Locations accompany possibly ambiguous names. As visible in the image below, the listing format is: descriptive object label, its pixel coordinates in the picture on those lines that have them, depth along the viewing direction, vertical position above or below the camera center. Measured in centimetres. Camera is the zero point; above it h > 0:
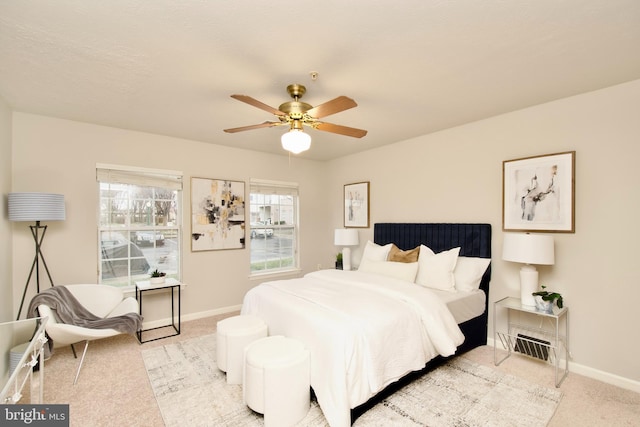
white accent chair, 257 -103
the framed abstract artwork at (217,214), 421 -2
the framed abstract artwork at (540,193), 276 +20
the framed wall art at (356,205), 485 +14
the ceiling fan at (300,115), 203 +77
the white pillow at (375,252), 395 -57
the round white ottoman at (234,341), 248 -114
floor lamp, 271 +3
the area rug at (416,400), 204 -149
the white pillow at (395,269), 337 -70
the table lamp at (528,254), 262 -39
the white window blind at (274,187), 480 +45
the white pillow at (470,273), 320 -69
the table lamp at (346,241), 466 -47
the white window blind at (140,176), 355 +48
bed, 196 -91
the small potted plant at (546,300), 263 -82
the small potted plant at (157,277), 356 -82
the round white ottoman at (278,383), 194 -120
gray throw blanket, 270 -104
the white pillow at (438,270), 319 -66
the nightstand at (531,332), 270 -126
